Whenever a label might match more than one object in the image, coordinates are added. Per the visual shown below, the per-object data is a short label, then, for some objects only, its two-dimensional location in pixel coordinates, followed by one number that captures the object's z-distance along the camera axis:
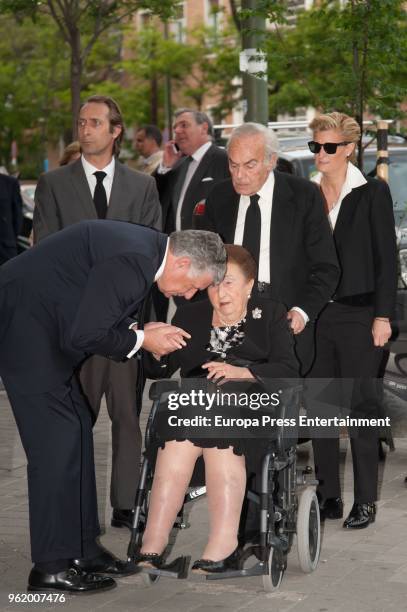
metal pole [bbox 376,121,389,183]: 10.26
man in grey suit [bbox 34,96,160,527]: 6.84
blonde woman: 6.83
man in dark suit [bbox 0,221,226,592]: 5.27
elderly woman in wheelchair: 5.55
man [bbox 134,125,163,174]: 12.77
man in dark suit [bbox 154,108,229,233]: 10.27
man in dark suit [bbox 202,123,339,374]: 6.53
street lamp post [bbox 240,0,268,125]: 12.54
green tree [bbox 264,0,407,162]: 9.91
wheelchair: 5.43
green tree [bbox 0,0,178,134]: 20.81
